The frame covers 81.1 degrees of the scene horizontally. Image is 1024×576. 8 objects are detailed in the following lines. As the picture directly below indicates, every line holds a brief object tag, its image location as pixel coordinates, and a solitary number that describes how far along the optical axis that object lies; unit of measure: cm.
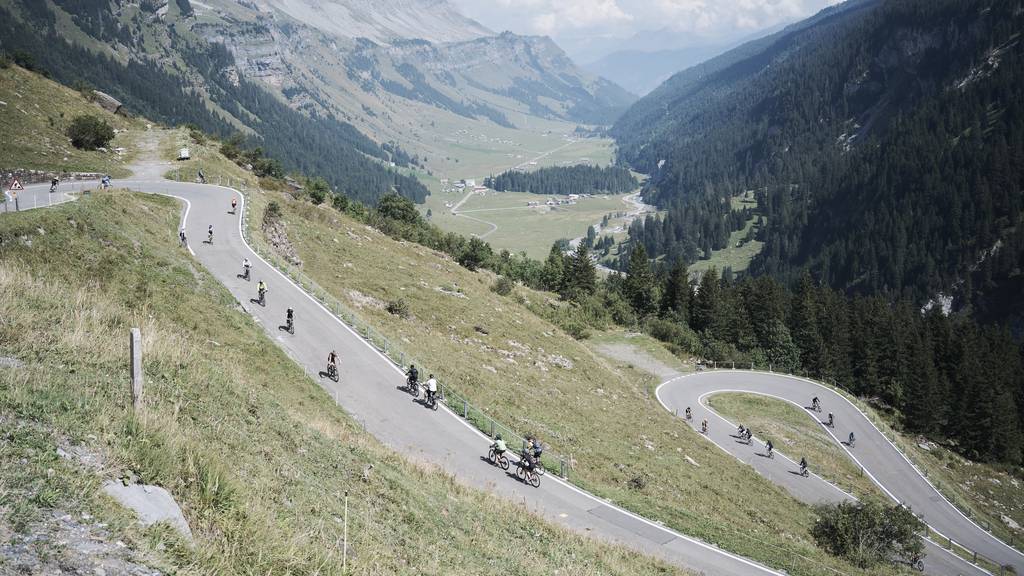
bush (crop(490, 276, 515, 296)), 6497
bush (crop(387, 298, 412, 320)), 4233
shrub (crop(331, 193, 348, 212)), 7880
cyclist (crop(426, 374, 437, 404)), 2748
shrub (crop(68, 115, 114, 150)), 6116
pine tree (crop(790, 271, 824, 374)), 9082
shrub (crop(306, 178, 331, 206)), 7525
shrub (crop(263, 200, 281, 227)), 5138
